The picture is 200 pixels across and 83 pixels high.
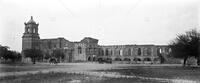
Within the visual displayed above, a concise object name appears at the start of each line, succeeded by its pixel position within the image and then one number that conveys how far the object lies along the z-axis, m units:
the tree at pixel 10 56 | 70.47
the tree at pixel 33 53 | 86.53
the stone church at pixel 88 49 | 122.81
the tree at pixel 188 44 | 43.12
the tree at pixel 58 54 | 114.71
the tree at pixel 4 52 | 62.40
